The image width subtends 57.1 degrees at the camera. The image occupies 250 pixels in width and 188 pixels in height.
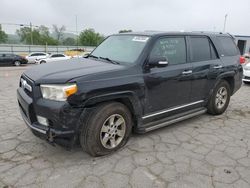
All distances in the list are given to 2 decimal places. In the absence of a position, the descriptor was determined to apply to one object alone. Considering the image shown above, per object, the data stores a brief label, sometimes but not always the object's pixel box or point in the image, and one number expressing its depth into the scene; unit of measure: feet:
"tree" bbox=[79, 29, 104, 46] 246.23
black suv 9.20
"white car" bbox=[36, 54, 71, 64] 84.50
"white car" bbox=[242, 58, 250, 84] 29.04
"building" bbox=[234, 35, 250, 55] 120.16
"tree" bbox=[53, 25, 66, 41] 222.05
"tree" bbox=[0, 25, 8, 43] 228.43
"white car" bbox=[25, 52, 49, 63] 93.07
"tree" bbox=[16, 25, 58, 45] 249.34
